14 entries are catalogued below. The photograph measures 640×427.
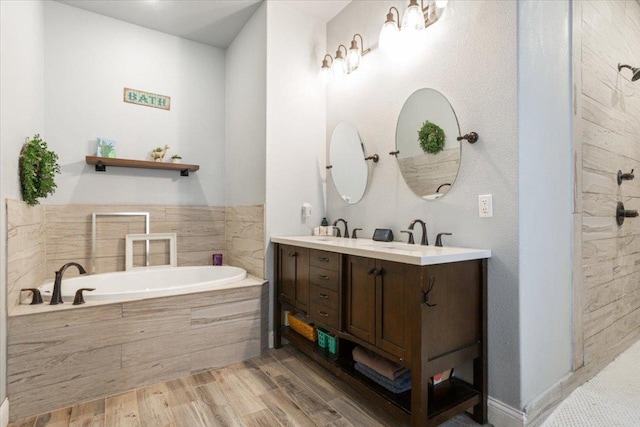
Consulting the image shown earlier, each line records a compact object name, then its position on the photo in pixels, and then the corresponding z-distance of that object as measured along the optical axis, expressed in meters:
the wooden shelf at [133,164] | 2.84
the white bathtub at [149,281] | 2.09
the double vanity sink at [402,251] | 1.47
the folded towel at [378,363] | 1.69
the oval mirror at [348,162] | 2.64
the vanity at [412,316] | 1.46
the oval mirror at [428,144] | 1.93
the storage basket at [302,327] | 2.34
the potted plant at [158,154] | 3.12
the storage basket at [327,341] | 2.13
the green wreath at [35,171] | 2.01
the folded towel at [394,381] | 1.67
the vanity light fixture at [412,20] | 2.00
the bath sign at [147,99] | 3.09
